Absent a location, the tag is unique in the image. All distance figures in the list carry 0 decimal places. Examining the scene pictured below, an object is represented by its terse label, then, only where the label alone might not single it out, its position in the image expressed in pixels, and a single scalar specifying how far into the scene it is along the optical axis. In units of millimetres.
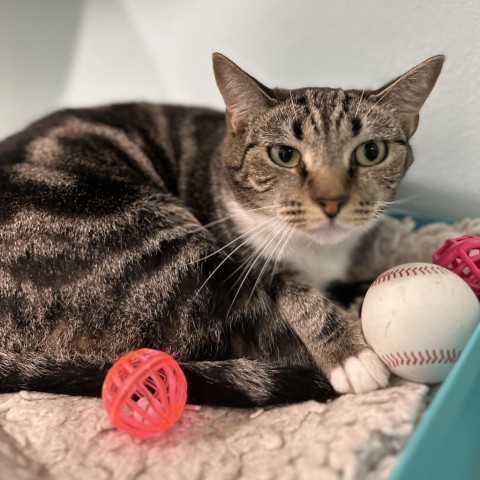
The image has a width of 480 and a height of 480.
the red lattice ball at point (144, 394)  300
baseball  319
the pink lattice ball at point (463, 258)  371
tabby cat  351
